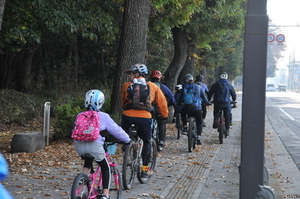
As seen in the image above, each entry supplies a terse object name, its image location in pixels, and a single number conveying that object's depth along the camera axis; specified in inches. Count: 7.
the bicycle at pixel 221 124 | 539.7
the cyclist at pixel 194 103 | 481.1
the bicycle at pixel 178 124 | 589.9
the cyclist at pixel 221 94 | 549.0
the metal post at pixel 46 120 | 488.7
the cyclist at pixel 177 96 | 622.8
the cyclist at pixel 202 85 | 653.9
